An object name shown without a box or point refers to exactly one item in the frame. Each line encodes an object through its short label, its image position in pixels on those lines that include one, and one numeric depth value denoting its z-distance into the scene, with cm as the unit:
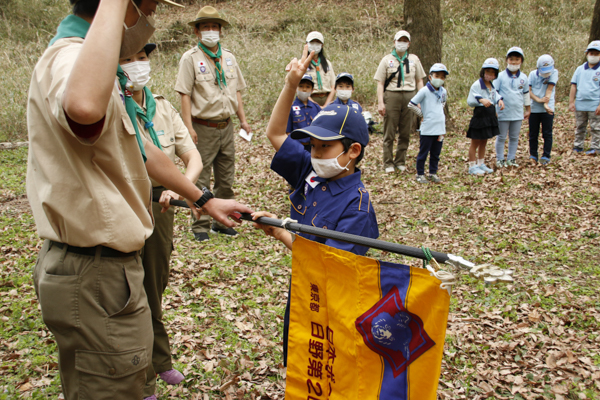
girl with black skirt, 942
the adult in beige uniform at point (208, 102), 685
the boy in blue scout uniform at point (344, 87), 850
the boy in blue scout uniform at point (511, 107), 990
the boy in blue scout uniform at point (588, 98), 1020
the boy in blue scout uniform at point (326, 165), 279
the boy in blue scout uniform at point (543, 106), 1012
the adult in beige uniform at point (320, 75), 879
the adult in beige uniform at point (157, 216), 331
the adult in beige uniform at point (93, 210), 173
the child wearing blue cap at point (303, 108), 738
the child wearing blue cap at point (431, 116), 917
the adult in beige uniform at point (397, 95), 997
